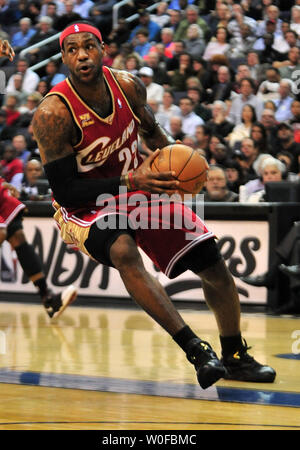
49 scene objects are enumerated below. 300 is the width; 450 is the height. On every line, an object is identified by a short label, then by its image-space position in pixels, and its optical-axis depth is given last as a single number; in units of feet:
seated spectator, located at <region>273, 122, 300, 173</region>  37.55
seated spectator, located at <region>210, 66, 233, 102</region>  44.52
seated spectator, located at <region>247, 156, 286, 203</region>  33.58
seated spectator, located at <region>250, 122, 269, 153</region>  37.88
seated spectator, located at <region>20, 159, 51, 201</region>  36.70
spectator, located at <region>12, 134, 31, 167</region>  45.50
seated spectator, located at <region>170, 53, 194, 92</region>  47.39
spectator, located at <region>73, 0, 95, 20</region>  58.54
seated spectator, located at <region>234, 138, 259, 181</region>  37.44
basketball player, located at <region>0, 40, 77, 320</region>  27.81
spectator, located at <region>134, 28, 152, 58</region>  52.07
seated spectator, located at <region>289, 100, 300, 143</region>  39.68
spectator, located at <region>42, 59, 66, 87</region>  53.23
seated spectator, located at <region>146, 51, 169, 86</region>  48.22
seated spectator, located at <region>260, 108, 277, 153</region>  39.01
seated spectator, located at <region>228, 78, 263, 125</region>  41.98
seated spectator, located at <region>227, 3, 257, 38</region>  47.60
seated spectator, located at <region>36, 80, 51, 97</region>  52.17
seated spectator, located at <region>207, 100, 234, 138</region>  41.83
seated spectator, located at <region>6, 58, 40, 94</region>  53.36
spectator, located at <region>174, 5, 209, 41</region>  49.65
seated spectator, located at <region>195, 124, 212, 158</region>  40.68
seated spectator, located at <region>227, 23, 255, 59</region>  47.26
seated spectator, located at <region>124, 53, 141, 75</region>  48.16
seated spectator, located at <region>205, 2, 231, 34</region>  48.37
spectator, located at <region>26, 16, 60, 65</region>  57.26
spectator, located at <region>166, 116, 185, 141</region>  42.11
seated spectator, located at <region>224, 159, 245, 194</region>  36.04
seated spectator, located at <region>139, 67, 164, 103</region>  46.26
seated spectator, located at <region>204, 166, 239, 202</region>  33.22
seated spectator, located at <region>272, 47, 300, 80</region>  42.73
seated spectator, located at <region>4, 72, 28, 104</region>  52.42
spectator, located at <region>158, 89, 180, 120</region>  44.68
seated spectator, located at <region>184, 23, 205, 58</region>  49.06
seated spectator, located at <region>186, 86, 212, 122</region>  43.98
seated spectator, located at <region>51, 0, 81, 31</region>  57.11
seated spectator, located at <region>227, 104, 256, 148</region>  40.70
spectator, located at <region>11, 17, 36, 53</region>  59.31
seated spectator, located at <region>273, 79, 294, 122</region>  41.19
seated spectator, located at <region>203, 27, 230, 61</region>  47.42
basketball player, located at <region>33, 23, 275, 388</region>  16.57
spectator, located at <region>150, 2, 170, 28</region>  53.78
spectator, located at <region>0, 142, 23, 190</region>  42.54
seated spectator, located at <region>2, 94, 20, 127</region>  50.60
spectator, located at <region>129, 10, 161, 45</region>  53.57
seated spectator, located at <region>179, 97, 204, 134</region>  43.50
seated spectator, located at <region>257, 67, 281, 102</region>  42.55
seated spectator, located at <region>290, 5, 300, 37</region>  44.42
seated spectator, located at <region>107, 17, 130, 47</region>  54.44
